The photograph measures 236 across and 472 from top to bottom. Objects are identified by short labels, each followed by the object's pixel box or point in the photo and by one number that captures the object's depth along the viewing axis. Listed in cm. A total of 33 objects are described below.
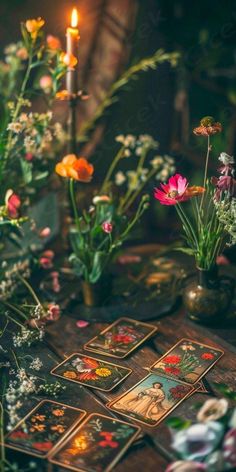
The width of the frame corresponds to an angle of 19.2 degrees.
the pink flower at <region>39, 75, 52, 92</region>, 192
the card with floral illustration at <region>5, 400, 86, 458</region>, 137
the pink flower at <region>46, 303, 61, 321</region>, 169
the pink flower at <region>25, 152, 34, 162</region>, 188
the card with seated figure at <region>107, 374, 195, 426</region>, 146
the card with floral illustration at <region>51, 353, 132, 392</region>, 157
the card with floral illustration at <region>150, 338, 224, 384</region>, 159
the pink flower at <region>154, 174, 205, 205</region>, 162
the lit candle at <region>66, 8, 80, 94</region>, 177
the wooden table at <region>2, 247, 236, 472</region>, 135
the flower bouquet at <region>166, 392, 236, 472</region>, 126
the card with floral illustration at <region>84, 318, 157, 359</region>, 169
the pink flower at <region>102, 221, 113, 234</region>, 173
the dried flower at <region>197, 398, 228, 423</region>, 133
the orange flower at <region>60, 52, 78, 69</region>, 175
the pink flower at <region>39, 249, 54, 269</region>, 189
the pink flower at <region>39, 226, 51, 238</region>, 189
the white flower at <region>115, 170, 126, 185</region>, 201
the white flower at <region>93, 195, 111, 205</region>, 178
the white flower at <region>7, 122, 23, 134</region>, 172
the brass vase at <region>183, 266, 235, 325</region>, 174
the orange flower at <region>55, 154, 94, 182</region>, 172
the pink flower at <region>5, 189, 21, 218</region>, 167
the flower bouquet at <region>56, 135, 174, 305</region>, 173
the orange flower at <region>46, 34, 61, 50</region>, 183
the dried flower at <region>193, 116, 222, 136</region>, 156
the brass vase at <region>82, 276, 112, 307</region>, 185
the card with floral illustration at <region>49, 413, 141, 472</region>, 132
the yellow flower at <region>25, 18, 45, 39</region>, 170
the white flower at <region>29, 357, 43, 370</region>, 160
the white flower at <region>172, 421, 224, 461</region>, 129
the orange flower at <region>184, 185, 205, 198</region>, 164
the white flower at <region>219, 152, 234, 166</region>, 156
